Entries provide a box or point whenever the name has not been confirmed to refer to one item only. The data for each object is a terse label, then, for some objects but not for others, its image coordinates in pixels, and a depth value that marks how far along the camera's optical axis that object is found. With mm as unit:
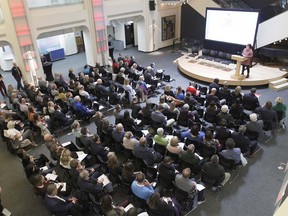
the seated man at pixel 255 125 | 6406
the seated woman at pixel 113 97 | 9203
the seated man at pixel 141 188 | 4590
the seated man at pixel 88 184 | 4719
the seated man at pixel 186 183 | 4700
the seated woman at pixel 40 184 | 4789
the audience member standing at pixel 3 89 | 10897
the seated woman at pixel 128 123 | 6945
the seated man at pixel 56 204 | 4449
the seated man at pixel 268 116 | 6887
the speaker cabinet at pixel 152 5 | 15205
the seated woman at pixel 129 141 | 5930
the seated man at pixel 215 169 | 5055
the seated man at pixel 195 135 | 6060
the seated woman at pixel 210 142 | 5789
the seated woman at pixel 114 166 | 5121
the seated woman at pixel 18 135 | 6805
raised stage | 10609
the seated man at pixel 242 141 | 6012
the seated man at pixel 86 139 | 6062
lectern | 10016
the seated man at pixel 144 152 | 5605
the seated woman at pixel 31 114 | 7484
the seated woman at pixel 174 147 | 5621
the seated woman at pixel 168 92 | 8719
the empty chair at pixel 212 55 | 13272
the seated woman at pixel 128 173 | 4895
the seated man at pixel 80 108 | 8164
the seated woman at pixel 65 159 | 5391
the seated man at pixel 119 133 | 6230
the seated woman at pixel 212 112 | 7328
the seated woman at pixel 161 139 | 6062
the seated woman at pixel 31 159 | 5574
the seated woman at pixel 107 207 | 4143
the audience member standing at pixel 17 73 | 10867
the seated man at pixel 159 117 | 7052
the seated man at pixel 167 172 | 5004
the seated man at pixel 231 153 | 5504
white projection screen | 11461
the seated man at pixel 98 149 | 5785
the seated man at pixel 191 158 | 5395
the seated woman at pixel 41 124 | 7139
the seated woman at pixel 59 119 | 7621
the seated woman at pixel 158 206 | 4187
